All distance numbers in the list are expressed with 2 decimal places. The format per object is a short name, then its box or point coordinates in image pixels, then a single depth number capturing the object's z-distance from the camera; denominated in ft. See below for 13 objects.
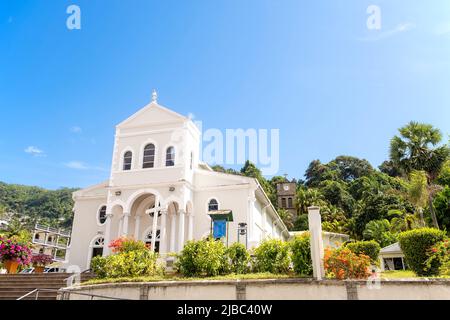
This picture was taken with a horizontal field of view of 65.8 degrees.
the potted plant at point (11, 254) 59.98
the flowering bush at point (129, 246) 51.72
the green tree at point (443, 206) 78.38
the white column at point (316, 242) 34.58
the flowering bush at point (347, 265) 34.19
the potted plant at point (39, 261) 69.36
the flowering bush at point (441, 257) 36.24
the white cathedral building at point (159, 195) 68.85
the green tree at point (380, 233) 112.05
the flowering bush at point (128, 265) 45.32
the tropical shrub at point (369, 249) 58.39
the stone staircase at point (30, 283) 46.83
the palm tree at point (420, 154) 75.82
